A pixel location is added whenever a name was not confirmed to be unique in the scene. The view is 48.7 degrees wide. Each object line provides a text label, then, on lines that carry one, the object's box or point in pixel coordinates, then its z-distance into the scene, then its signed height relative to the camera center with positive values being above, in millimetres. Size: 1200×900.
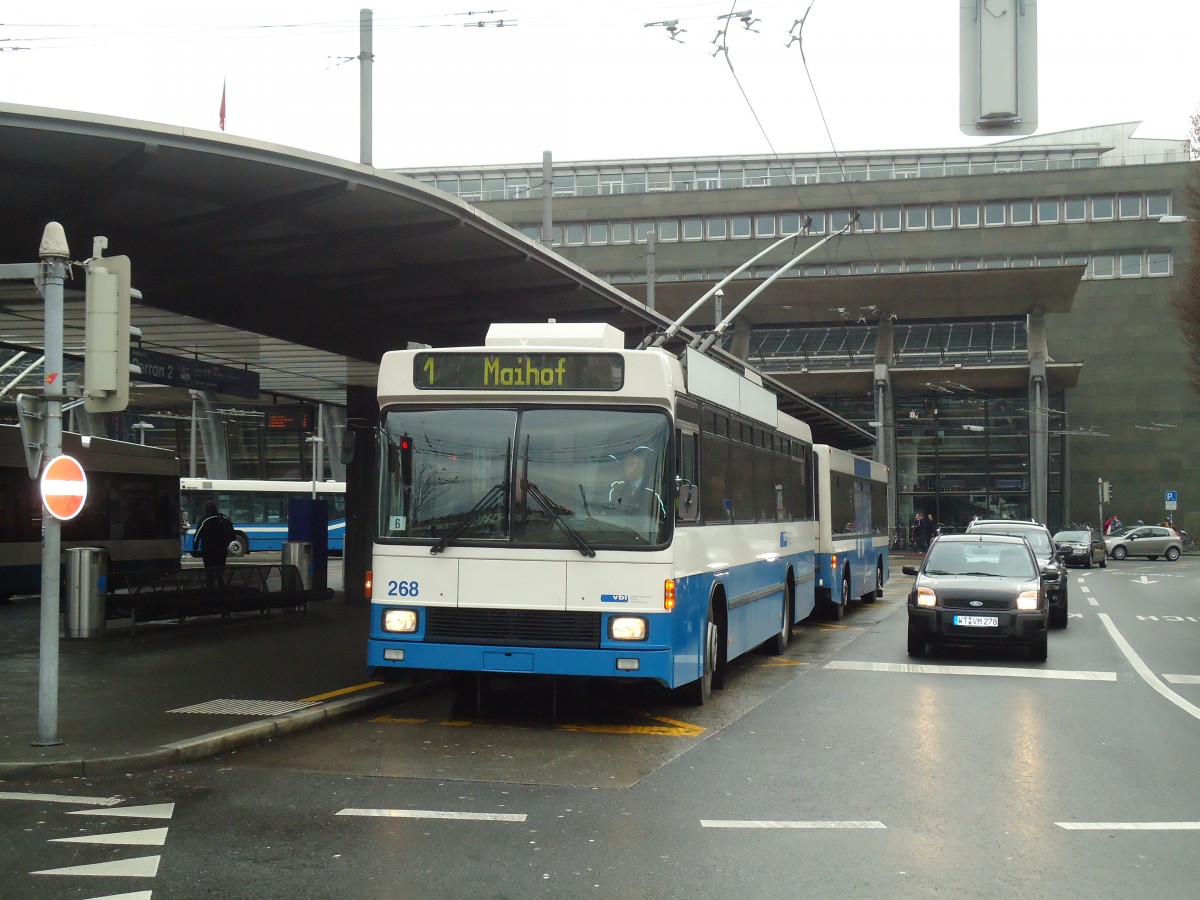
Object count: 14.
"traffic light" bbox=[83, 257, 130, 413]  9156 +1082
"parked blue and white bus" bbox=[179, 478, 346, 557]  50500 -267
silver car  56156 -1703
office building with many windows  59250 +8424
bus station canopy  11656 +2812
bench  17969 -1509
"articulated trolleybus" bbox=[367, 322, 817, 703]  10531 -134
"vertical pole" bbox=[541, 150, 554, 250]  24031 +5498
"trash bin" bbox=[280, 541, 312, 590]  24891 -1178
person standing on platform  25328 -854
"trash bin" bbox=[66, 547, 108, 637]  17312 -1359
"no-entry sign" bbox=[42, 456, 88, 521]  9070 +40
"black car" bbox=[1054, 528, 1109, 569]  47688 -1574
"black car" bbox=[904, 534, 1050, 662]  16141 -1263
